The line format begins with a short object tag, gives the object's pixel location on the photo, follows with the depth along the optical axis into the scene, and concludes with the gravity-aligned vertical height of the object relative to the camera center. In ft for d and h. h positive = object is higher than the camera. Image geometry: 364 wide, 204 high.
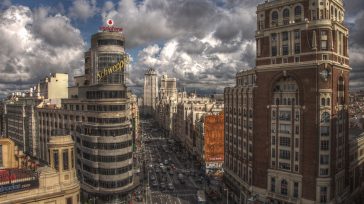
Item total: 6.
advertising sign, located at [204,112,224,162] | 463.01 -55.82
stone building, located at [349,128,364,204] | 309.06 -70.33
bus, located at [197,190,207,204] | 334.44 -103.55
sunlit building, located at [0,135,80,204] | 186.29 -49.78
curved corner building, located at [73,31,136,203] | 315.58 -29.31
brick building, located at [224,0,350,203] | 251.60 -6.45
